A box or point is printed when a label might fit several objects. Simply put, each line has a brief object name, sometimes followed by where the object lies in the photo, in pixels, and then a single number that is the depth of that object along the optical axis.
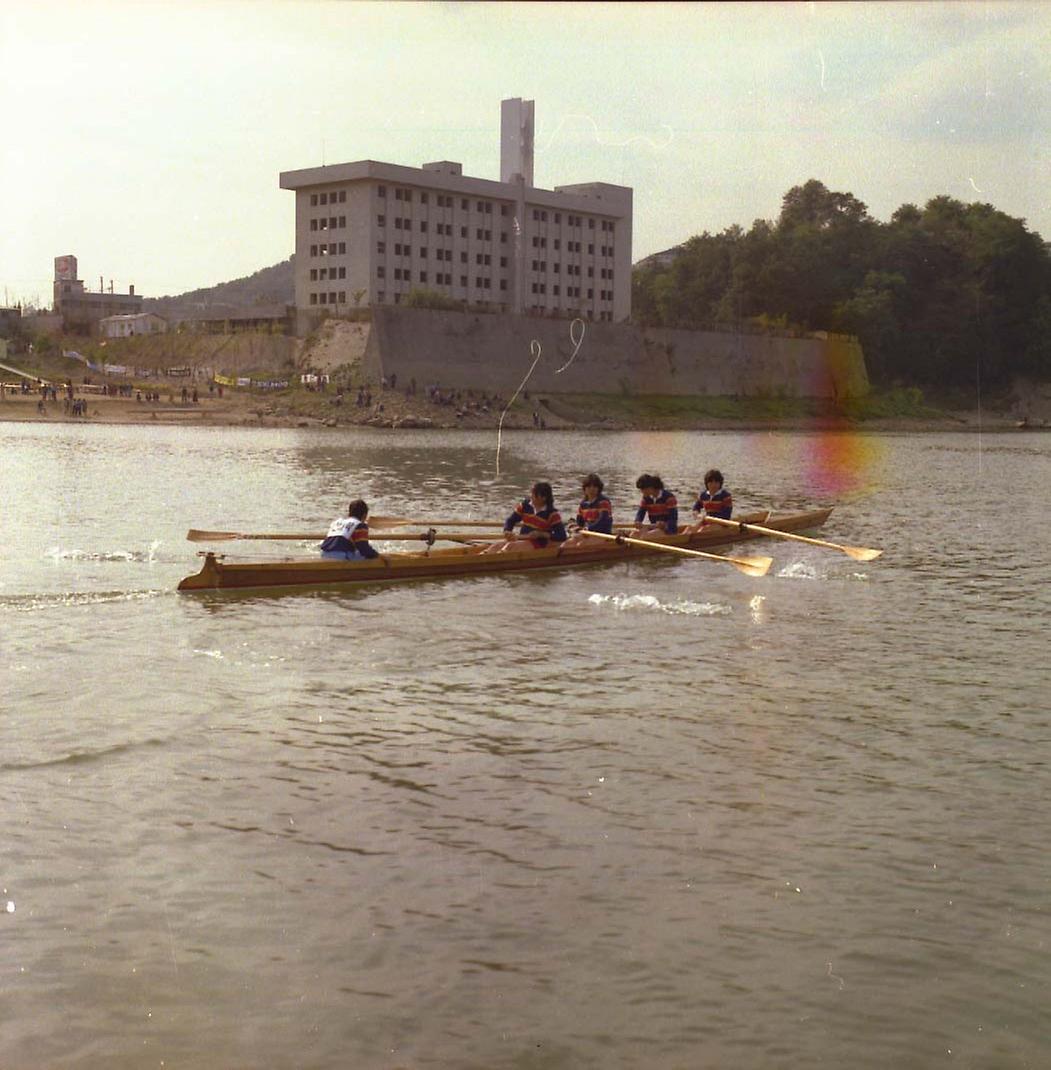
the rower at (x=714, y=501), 22.73
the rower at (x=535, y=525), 19.70
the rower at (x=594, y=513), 20.78
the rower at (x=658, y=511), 21.53
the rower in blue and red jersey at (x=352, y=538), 17.81
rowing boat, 17.12
